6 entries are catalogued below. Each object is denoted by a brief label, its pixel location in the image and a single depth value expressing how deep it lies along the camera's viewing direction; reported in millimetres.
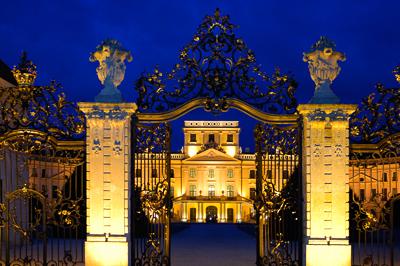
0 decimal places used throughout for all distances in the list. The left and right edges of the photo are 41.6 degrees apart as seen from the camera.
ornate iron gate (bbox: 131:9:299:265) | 9523
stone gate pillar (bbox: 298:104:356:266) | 9234
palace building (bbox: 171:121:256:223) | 54719
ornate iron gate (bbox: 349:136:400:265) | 9359
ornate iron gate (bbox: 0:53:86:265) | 9680
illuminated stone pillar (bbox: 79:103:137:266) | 9320
